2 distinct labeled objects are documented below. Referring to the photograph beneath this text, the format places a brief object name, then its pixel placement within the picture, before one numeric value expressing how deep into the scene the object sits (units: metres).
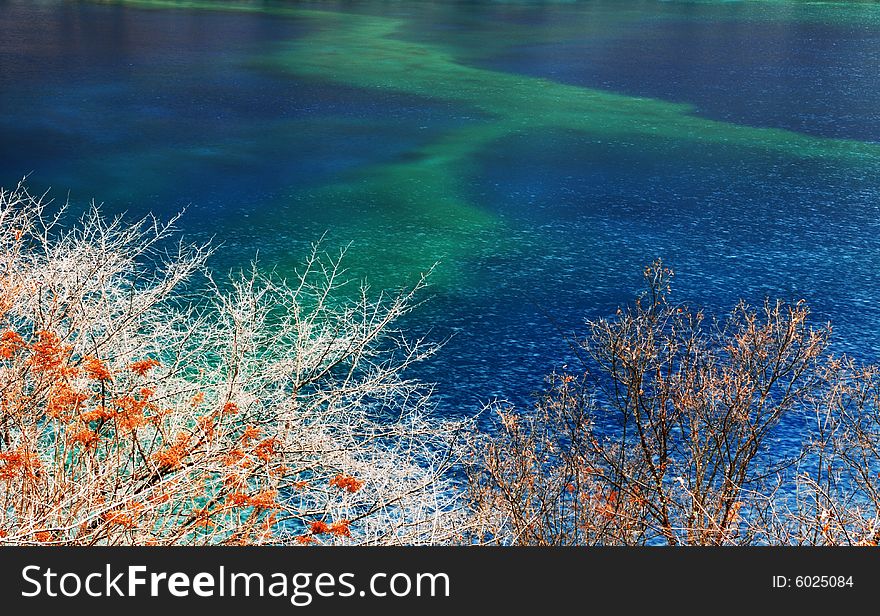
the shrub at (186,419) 13.62
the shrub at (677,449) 19.19
